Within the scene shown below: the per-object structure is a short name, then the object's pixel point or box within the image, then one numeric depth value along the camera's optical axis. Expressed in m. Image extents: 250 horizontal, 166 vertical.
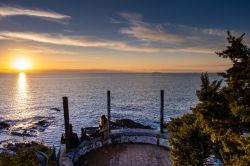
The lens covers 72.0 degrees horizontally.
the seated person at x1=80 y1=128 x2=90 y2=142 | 11.20
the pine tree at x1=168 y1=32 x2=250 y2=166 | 3.89
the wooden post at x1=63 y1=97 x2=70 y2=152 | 9.97
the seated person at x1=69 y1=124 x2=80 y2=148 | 10.25
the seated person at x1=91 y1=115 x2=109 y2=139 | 11.10
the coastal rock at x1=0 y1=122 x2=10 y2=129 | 32.86
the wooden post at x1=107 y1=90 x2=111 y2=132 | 12.45
